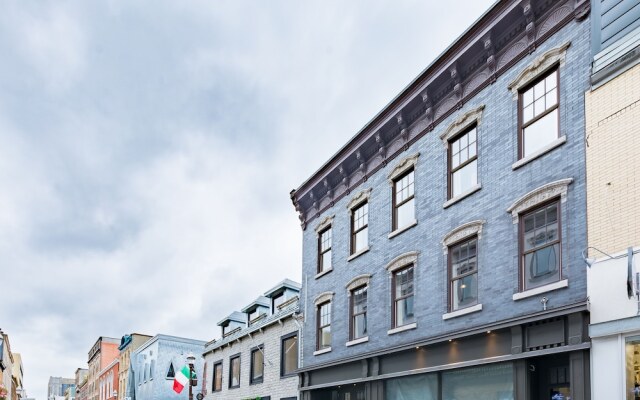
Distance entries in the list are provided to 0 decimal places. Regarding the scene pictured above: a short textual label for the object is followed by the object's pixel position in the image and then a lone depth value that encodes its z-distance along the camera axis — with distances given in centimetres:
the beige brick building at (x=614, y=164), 1263
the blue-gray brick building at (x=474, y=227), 1428
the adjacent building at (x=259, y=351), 2839
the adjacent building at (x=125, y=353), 6419
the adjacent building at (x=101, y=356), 8931
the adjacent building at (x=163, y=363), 5340
